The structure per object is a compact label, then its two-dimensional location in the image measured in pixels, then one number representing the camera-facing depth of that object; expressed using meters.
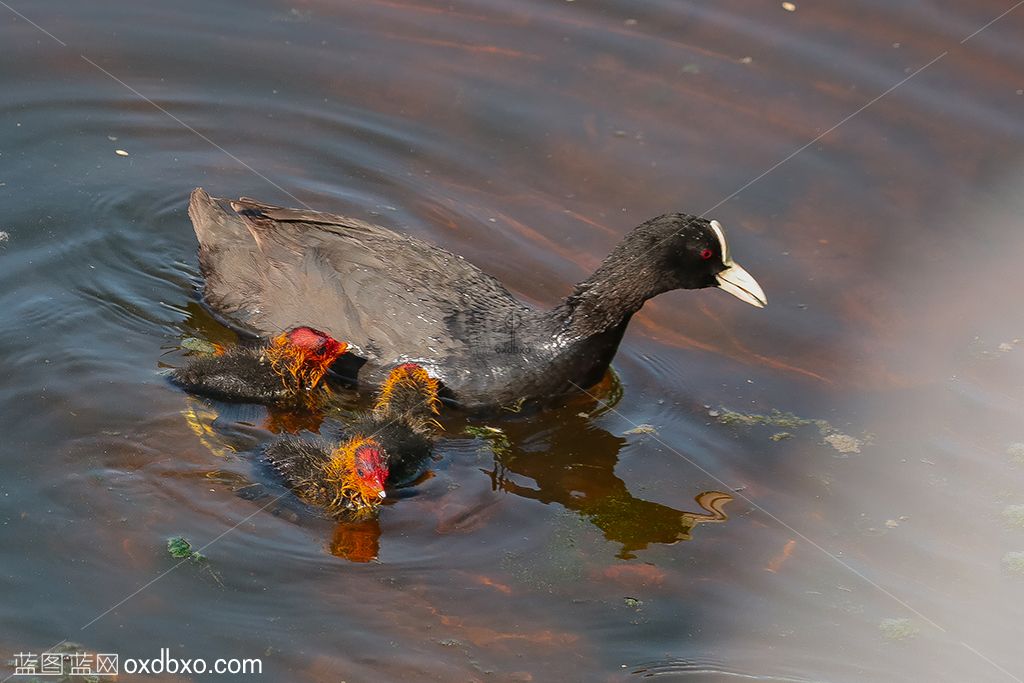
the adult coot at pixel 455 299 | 12.38
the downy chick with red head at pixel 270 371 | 11.80
